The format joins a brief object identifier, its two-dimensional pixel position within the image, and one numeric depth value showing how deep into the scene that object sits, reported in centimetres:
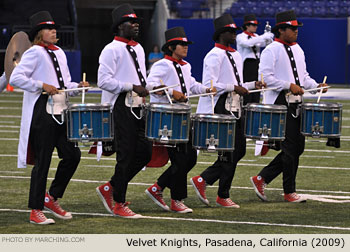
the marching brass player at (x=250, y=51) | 2627
